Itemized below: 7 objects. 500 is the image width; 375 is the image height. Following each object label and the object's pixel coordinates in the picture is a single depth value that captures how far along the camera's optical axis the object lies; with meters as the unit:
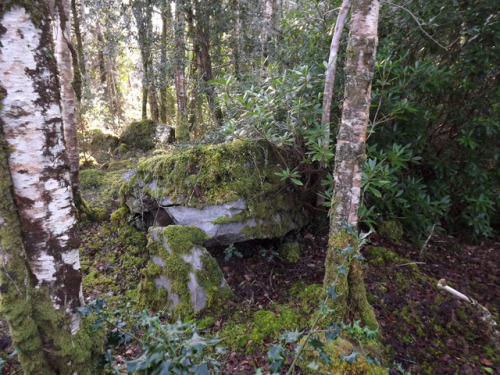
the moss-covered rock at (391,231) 4.41
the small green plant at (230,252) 3.81
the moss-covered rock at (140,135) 10.75
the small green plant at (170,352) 1.11
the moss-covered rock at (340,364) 2.23
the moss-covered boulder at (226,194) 3.77
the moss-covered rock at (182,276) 3.23
